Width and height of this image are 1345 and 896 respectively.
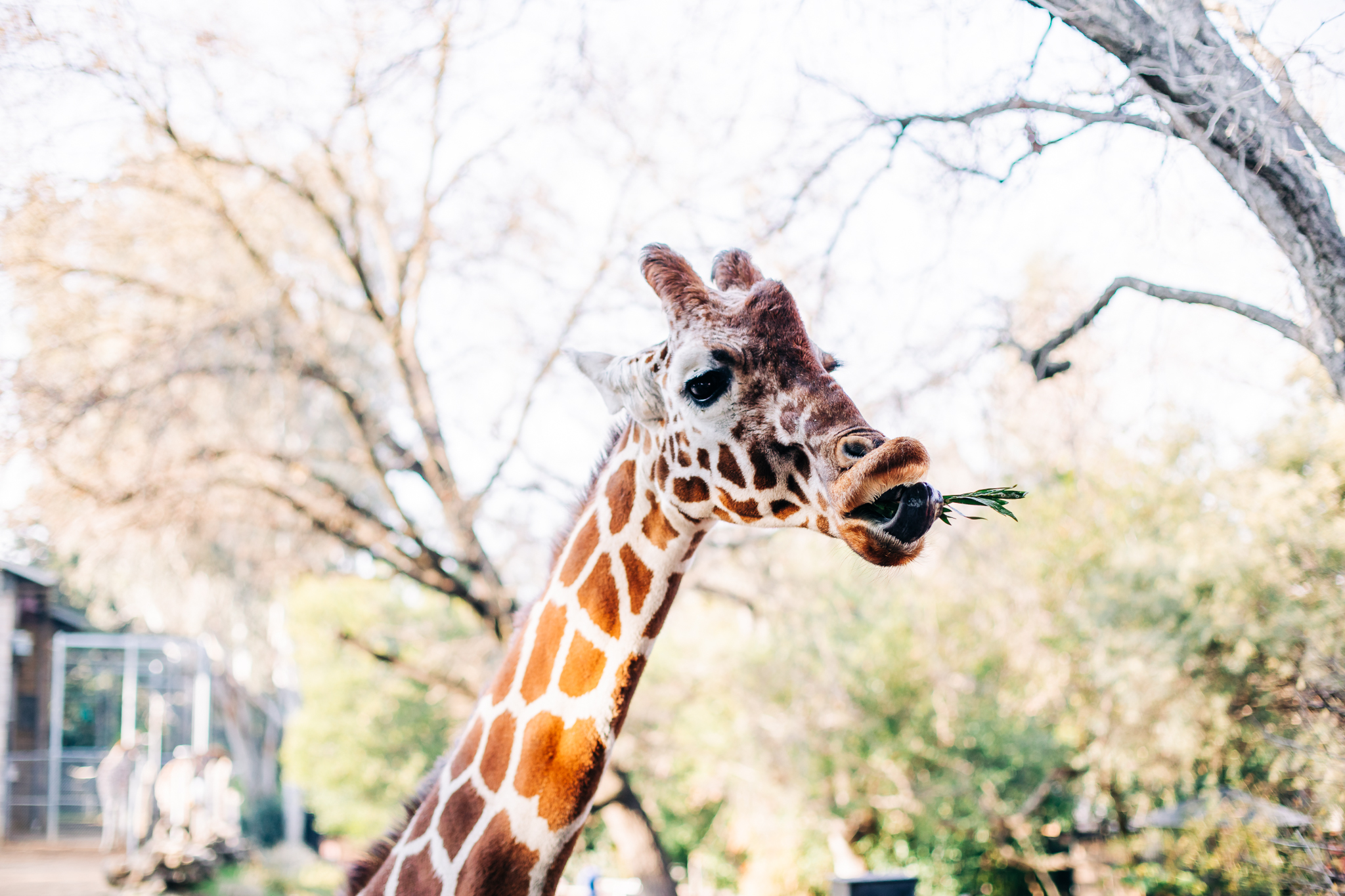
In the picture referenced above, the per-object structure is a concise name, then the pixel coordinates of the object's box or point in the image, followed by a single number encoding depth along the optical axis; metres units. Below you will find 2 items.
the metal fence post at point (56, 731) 18.70
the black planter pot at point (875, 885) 6.86
